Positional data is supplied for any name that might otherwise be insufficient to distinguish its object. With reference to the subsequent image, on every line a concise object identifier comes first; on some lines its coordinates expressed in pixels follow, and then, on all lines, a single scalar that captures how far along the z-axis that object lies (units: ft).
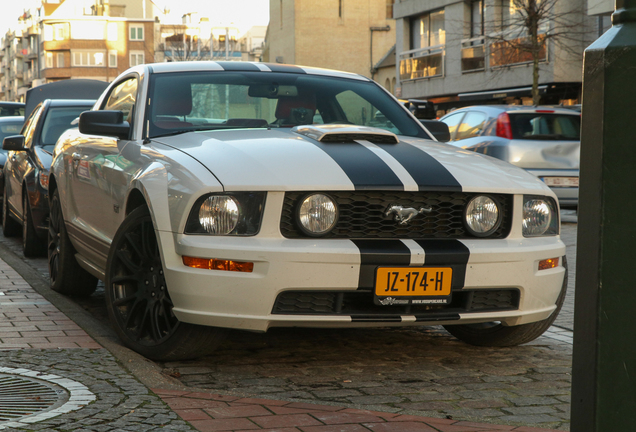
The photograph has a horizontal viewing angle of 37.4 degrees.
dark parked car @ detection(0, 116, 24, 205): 48.21
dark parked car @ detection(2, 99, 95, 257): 28.89
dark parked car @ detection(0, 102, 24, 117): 65.51
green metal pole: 6.86
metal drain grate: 12.01
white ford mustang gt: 13.62
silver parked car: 42.96
